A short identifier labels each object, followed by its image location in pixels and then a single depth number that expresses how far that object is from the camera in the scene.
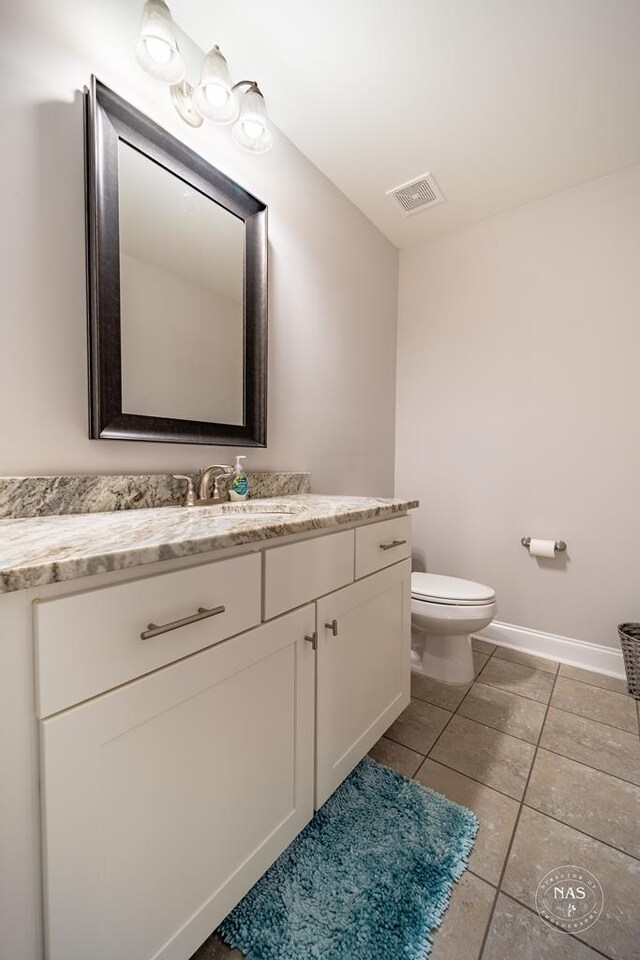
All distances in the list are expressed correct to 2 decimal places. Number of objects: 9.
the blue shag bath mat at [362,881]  0.81
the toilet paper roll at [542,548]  1.99
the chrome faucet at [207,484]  1.24
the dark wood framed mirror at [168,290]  1.05
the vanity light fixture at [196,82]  1.02
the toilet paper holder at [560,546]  2.00
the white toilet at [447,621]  1.68
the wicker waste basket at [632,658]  1.70
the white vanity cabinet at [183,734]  0.54
